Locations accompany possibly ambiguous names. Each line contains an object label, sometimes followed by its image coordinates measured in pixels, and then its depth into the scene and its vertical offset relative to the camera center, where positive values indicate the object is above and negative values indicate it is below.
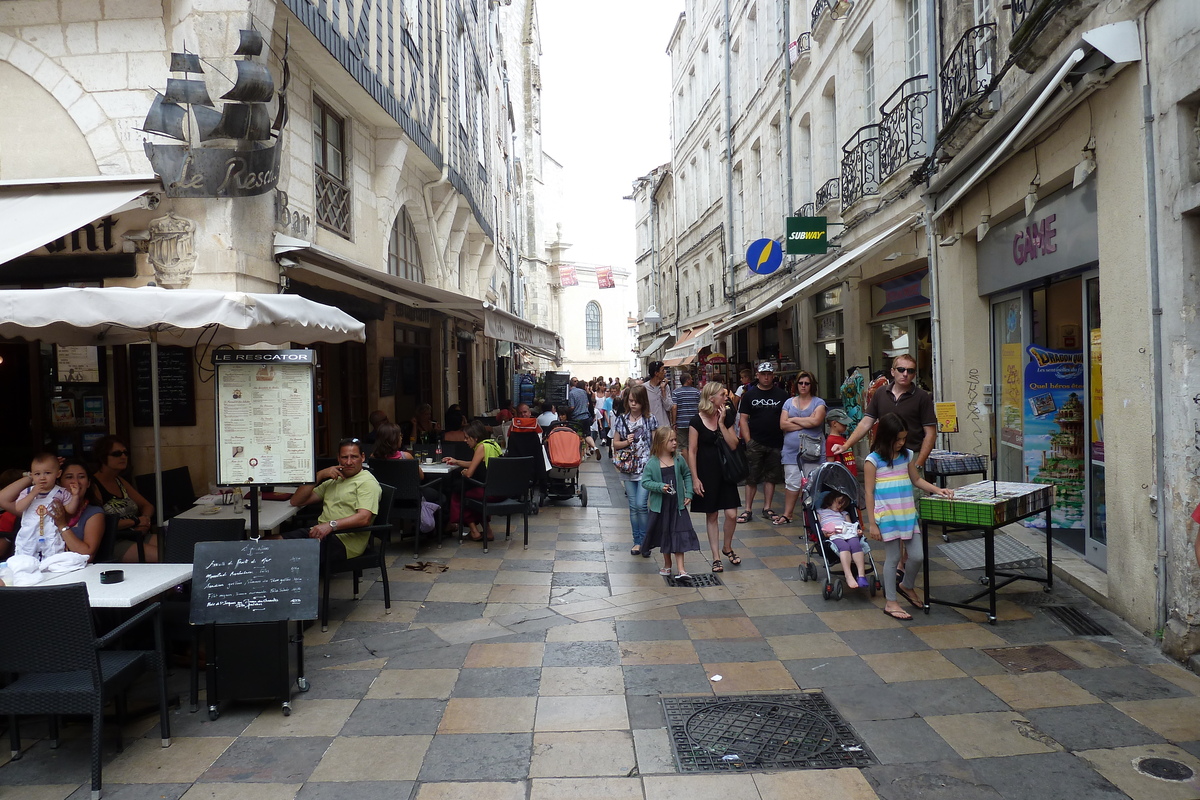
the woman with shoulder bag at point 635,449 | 7.50 -0.56
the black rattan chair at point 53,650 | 3.39 -1.04
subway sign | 11.74 +2.29
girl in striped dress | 5.37 -0.75
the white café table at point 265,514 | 5.65 -0.81
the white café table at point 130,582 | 3.78 -0.90
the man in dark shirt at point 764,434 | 9.12 -0.51
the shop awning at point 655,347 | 30.01 +1.85
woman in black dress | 6.91 -0.69
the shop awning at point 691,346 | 16.22 +1.00
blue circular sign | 14.62 +2.50
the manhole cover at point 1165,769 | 3.24 -1.65
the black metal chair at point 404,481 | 7.51 -0.77
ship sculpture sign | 6.95 +2.48
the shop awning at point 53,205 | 5.54 +1.70
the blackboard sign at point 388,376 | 12.20 +0.40
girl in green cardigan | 6.53 -0.88
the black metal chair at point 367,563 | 5.59 -1.18
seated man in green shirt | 5.81 -0.74
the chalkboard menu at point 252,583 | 4.13 -0.95
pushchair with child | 5.95 -0.96
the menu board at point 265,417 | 5.06 -0.08
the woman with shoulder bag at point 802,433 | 8.04 -0.47
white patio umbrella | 4.25 +0.56
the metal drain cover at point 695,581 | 6.51 -1.59
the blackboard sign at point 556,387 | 23.71 +0.29
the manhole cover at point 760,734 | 3.53 -1.66
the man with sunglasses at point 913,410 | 6.83 -0.21
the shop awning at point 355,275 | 7.54 +1.35
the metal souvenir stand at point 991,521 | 5.09 -0.92
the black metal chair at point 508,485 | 7.91 -0.88
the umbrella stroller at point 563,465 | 10.19 -0.90
